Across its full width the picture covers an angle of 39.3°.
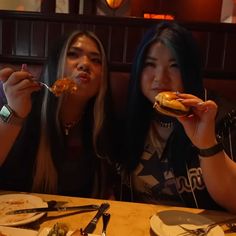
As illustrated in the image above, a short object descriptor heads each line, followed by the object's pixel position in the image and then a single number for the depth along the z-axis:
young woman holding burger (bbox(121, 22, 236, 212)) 1.38
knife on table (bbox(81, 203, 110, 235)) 0.94
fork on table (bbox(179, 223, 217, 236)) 0.98
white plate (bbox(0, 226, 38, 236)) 0.87
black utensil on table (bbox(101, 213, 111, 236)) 0.96
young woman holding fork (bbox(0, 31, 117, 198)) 1.44
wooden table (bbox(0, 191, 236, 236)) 0.98
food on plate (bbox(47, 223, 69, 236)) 0.88
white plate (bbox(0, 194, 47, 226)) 0.97
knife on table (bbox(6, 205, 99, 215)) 1.02
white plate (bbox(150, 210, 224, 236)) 0.98
